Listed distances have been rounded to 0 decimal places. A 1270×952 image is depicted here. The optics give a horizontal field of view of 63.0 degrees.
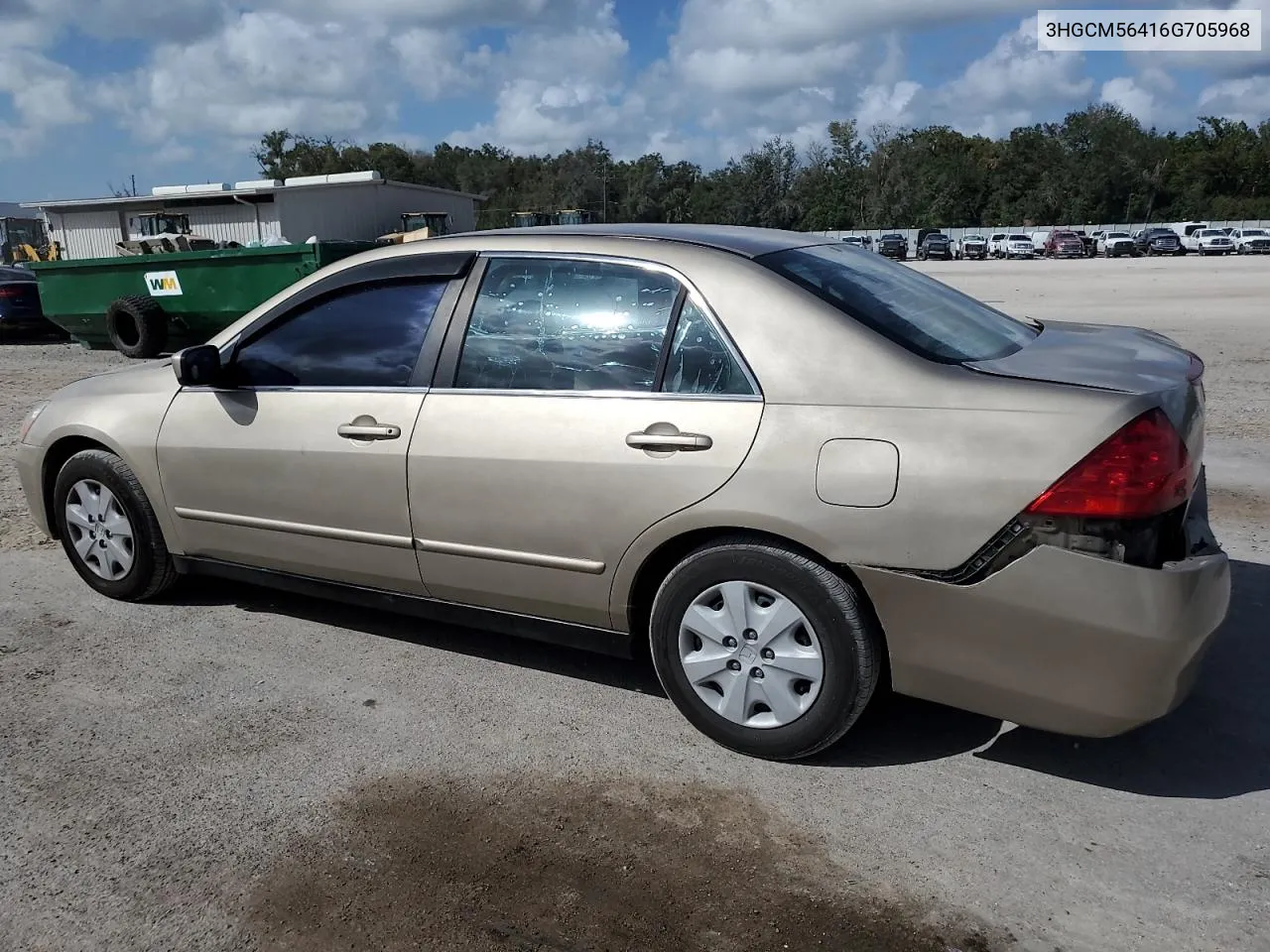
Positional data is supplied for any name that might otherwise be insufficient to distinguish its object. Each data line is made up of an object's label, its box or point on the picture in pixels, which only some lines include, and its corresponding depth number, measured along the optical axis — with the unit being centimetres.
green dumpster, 1359
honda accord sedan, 283
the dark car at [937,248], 5528
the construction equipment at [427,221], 3001
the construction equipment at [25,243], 3628
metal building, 2981
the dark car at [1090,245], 5484
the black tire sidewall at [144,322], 1441
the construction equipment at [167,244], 1752
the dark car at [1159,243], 5253
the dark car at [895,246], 5363
